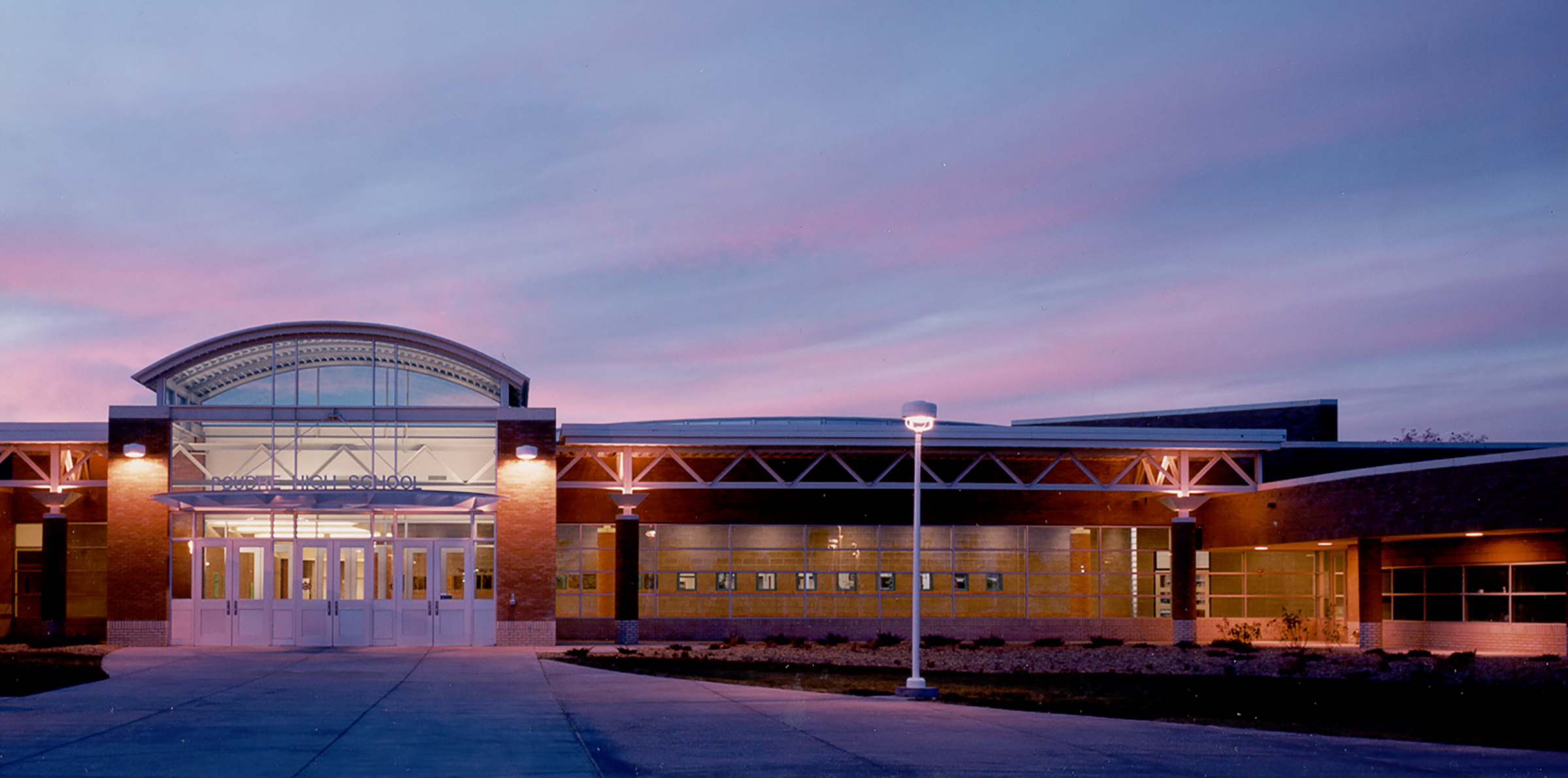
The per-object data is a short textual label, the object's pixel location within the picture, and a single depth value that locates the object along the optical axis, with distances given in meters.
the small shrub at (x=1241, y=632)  39.06
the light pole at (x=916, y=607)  20.56
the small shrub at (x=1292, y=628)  40.22
